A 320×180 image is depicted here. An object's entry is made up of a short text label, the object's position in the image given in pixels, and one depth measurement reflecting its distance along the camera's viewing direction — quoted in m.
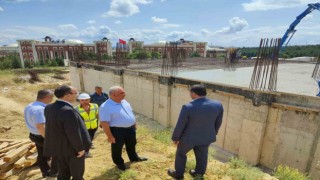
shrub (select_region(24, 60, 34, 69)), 30.19
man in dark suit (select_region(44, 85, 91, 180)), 2.41
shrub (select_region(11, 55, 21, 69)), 30.53
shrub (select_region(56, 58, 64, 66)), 34.09
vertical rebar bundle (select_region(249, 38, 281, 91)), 6.50
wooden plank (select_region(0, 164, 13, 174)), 3.64
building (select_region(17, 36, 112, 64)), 43.03
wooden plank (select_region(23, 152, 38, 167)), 3.83
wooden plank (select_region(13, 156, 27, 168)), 3.73
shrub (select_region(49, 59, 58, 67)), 32.69
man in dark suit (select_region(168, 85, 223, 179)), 2.69
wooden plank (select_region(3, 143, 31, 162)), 3.73
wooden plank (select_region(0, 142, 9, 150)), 4.40
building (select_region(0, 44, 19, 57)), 62.66
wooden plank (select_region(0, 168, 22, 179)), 3.58
